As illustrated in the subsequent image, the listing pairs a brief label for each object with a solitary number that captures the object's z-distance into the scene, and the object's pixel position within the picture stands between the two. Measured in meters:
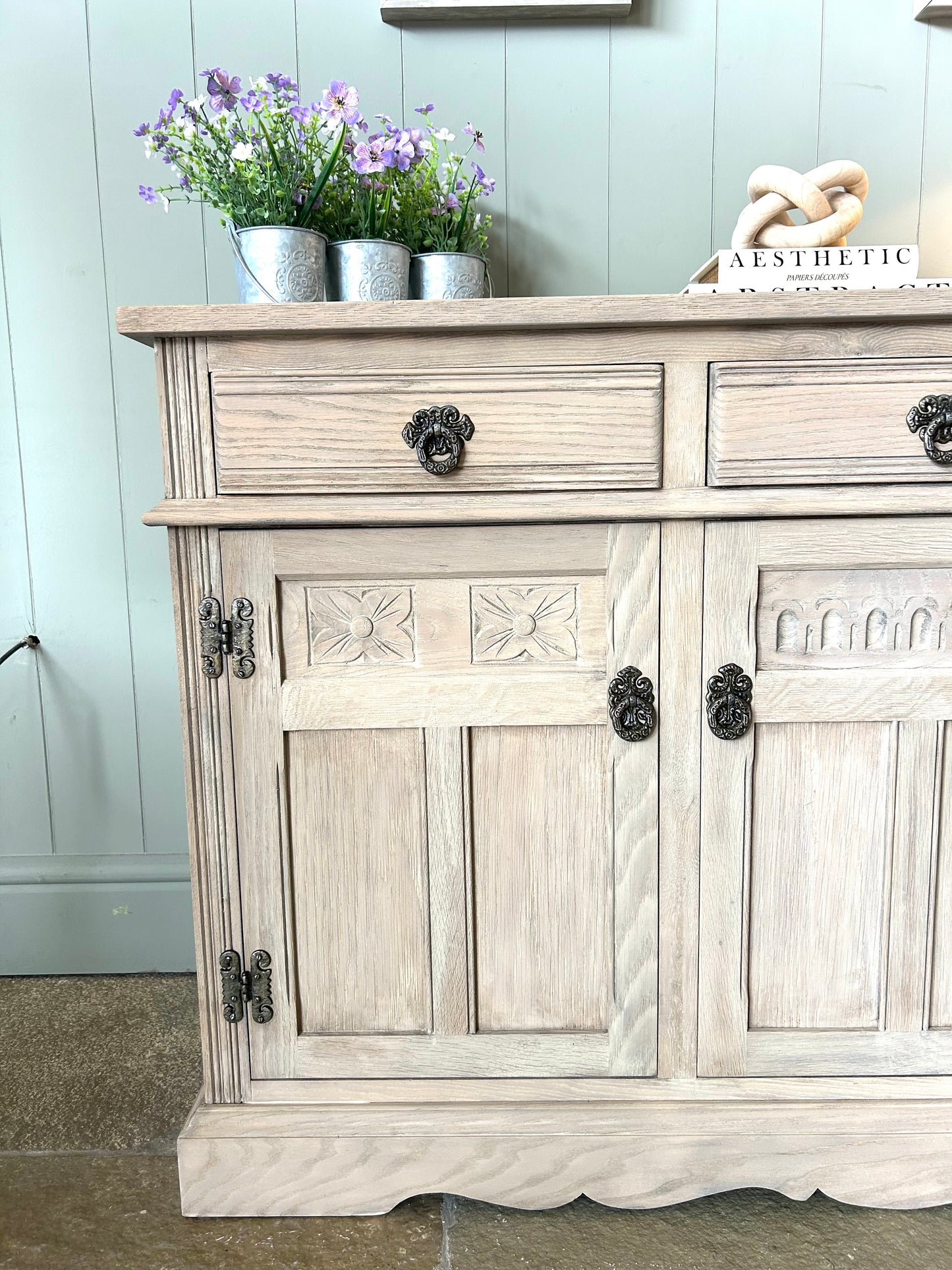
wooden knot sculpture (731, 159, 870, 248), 1.06
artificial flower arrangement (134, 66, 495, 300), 1.05
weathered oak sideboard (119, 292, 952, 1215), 0.94
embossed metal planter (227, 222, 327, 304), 1.03
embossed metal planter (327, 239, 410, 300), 1.10
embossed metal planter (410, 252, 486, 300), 1.20
